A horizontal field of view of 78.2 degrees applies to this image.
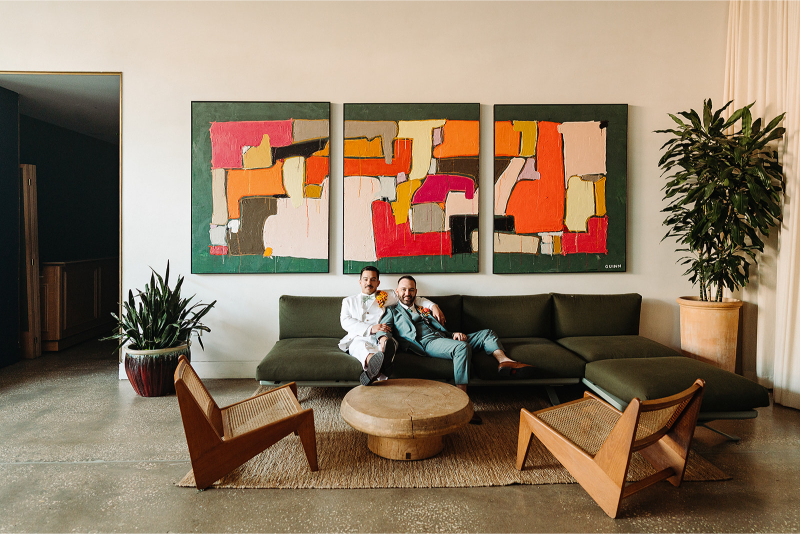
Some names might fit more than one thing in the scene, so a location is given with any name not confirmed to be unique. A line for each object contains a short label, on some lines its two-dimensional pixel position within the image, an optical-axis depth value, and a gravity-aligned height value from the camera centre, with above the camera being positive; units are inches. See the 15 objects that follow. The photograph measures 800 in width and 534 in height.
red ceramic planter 152.6 -37.0
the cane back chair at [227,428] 90.6 -35.9
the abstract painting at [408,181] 173.0 +25.6
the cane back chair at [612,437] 83.4 -35.1
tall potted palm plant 150.3 +15.1
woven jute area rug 100.0 -46.0
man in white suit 137.0 -21.0
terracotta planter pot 155.6 -23.8
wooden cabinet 209.6 -23.2
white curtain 147.0 +30.9
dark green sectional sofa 115.3 -28.5
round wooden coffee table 100.6 -33.8
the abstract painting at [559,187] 174.6 +23.9
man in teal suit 136.9 -25.6
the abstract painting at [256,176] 172.1 +26.6
